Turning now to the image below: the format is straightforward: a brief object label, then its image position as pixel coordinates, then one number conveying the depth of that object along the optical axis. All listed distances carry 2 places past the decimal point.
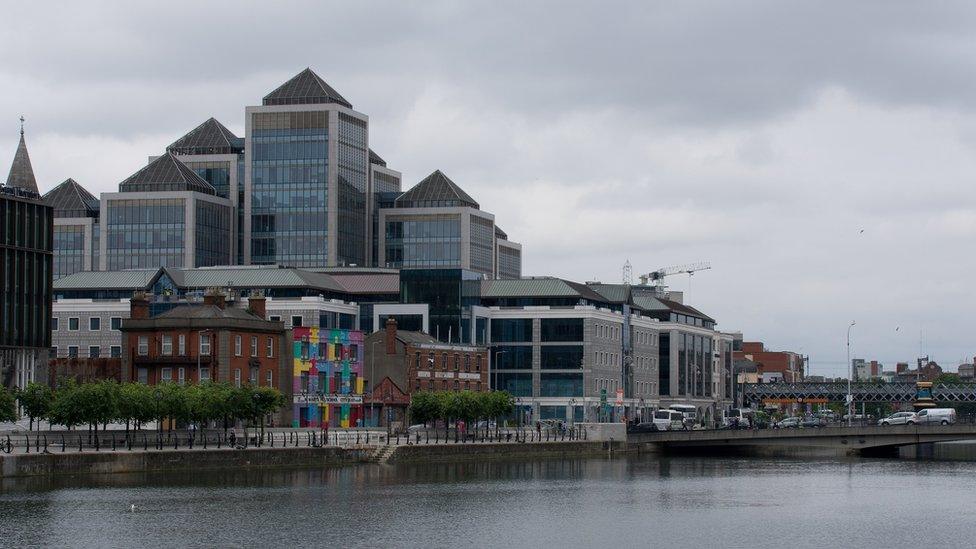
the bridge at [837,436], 190.75
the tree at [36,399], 138.62
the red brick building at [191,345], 172.62
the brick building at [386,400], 193.38
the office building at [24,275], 164.50
